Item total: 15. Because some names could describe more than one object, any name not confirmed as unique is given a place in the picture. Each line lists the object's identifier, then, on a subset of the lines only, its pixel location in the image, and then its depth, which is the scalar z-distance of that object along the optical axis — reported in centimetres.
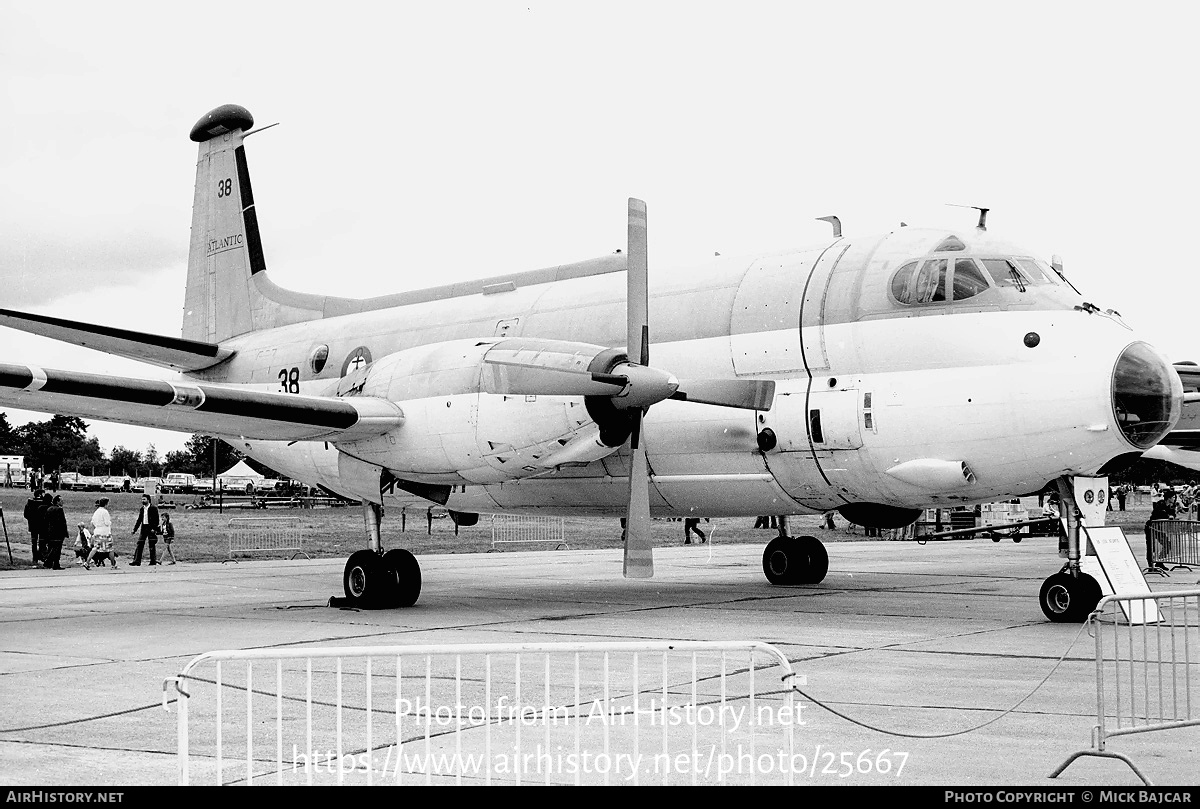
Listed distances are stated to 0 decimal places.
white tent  6648
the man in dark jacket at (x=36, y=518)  2645
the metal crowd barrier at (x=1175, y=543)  2420
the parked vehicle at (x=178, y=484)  10625
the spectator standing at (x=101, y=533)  2609
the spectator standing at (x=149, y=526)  2730
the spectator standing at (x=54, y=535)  2575
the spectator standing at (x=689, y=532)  3652
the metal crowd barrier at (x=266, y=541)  3212
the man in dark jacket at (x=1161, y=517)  2255
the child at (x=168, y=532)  2839
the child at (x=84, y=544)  2653
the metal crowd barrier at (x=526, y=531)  3812
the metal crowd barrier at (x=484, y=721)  586
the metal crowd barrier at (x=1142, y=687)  671
